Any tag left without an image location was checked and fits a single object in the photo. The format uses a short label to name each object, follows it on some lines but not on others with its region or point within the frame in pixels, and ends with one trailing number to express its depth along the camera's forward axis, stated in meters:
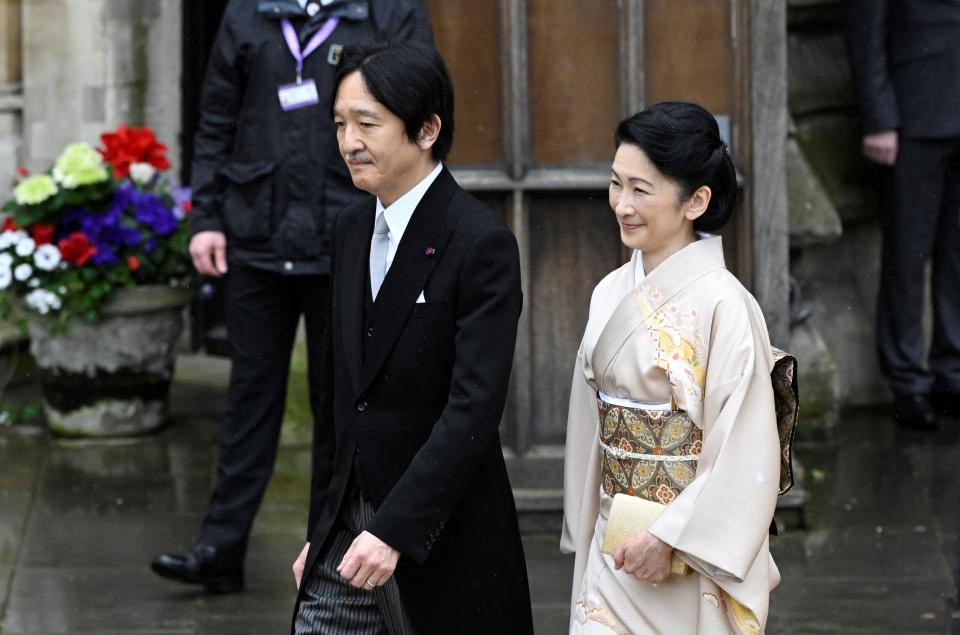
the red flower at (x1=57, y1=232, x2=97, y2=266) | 14.45
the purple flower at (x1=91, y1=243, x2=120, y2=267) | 14.52
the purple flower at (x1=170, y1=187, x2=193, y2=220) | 14.87
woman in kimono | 7.29
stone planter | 14.88
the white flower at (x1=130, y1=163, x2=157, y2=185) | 14.77
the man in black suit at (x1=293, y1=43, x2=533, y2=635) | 7.39
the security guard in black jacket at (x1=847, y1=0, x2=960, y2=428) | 14.77
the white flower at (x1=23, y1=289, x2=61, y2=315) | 14.57
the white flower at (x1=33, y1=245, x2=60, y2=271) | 14.45
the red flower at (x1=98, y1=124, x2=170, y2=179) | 14.74
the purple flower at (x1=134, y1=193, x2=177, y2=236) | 14.64
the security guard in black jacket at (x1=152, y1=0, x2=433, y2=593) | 11.05
